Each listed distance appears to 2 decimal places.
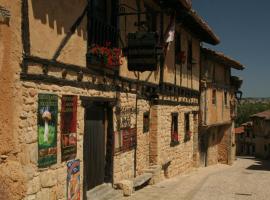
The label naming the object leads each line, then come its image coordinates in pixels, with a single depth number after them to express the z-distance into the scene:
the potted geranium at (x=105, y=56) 8.50
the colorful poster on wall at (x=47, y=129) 6.74
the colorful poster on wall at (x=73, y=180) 7.79
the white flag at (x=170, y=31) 12.09
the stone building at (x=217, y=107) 20.91
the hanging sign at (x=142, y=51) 8.57
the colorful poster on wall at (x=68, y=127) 7.54
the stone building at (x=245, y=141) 58.31
